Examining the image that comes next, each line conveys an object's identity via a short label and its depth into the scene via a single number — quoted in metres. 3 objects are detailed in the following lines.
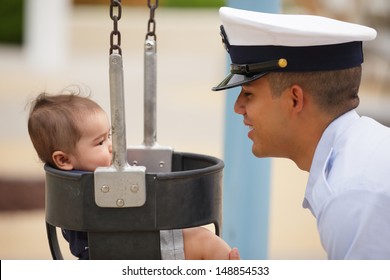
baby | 5.93
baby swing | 5.06
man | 5.17
